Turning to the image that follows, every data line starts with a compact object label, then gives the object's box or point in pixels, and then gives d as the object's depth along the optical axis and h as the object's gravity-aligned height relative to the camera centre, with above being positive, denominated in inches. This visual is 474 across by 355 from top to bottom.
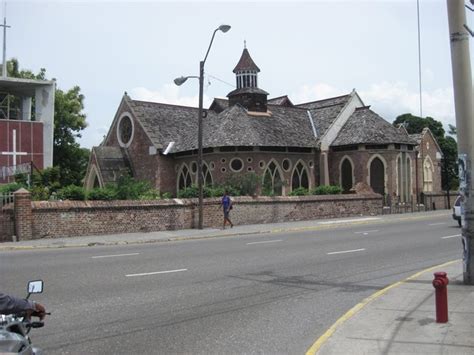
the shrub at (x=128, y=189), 979.9 +32.0
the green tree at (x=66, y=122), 2079.2 +327.1
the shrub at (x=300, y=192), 1336.9 +29.8
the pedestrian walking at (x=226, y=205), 1017.5 +0.5
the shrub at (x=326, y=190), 1364.4 +34.2
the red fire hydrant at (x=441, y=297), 274.2 -48.0
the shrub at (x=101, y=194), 923.4 +22.3
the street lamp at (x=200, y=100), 972.7 +193.0
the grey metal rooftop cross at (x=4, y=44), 1566.6 +479.9
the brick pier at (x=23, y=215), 797.2 -9.8
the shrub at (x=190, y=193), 1155.3 +27.3
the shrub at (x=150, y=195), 1039.4 +22.4
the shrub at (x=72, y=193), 906.7 +23.9
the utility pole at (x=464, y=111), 378.0 +62.5
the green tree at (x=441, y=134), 2650.3 +371.7
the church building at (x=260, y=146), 1505.9 +170.9
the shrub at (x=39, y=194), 915.4 +23.6
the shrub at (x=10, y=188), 872.9 +33.8
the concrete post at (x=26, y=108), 1589.8 +293.2
